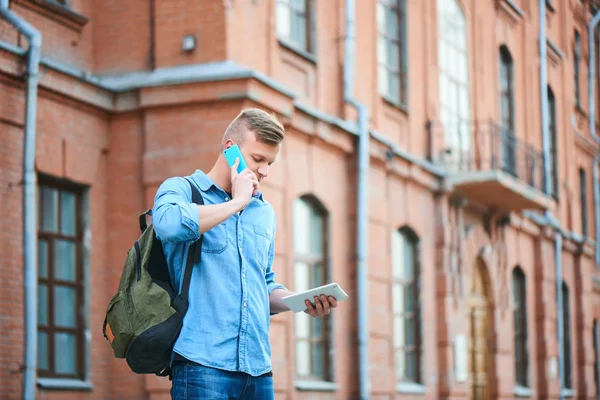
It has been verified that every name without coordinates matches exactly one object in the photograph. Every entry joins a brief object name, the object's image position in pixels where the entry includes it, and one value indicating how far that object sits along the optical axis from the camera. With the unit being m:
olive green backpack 4.02
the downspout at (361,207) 14.55
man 3.98
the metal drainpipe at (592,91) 28.94
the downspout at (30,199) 10.39
